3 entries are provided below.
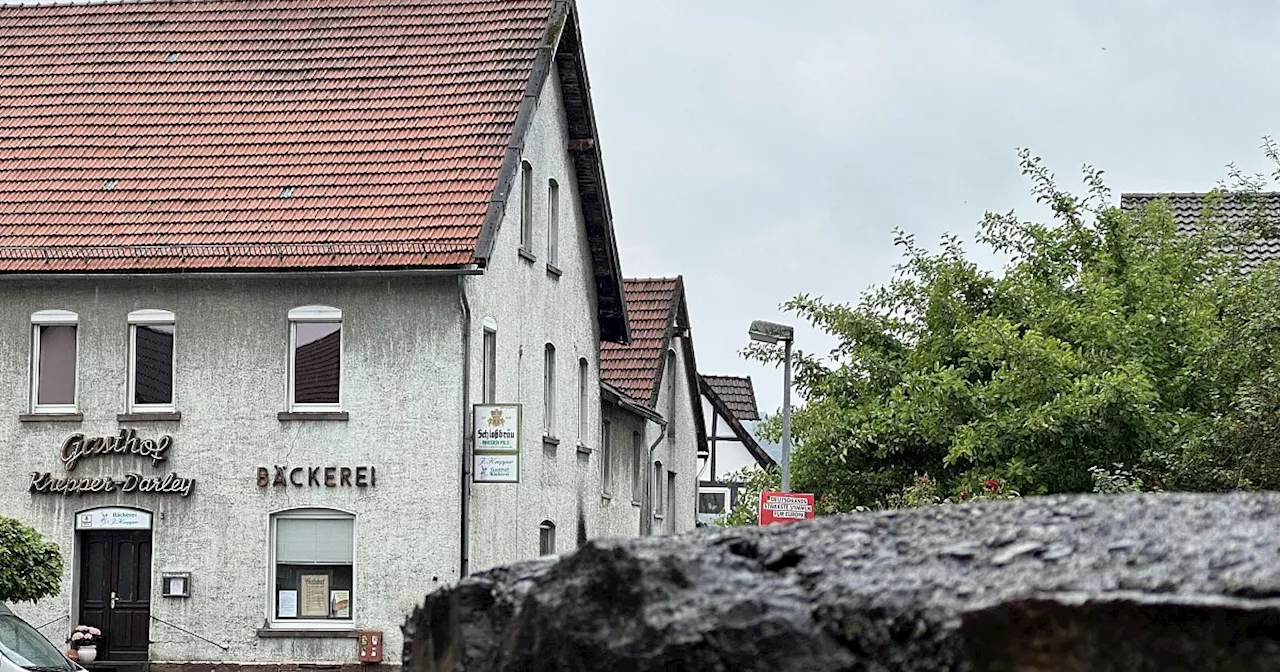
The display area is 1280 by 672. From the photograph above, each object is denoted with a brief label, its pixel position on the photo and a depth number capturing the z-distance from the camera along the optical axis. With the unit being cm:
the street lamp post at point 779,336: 2834
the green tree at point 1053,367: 2208
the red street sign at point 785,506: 2444
